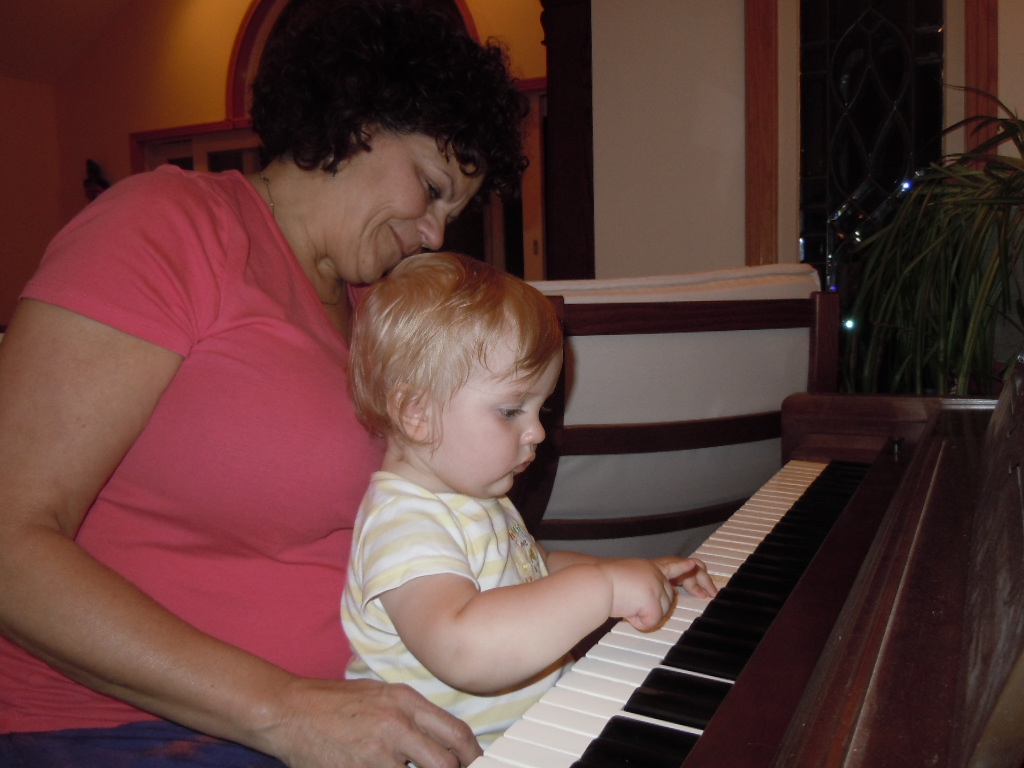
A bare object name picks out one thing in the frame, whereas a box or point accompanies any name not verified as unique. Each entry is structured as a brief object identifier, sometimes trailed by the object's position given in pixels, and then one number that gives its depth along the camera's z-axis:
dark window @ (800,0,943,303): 3.54
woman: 0.79
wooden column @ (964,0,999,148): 3.33
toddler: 0.81
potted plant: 2.10
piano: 0.48
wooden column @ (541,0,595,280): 4.10
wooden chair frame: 1.70
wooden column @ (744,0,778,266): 3.68
